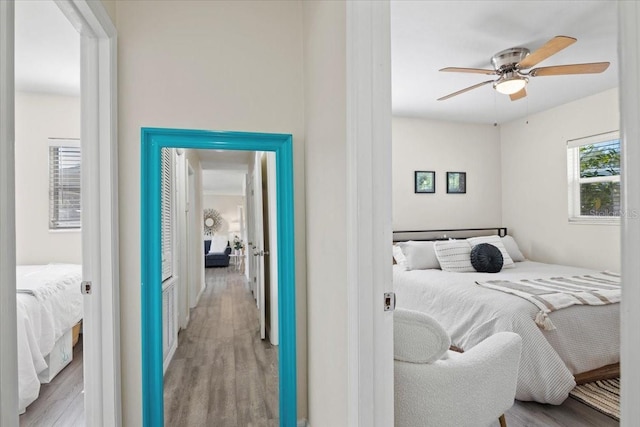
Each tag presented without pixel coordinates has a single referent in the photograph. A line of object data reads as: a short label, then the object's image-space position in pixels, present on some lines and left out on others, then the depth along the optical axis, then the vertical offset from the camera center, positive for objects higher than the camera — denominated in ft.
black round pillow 12.51 -1.61
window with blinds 12.63 +1.21
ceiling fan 8.46 +3.72
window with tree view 13.10 +1.42
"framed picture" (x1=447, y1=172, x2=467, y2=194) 16.43 +1.50
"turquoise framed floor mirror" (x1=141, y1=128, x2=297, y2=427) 6.11 -0.67
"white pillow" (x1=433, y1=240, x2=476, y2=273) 12.94 -1.56
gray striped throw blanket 8.32 -2.02
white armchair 5.06 -2.45
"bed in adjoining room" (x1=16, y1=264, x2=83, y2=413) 7.38 -2.52
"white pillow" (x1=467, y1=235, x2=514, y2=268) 13.57 -1.19
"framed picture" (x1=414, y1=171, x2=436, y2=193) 15.94 +1.51
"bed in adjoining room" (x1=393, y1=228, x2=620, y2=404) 7.80 -2.61
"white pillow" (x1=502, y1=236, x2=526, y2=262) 14.81 -1.50
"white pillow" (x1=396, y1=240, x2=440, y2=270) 13.34 -1.62
